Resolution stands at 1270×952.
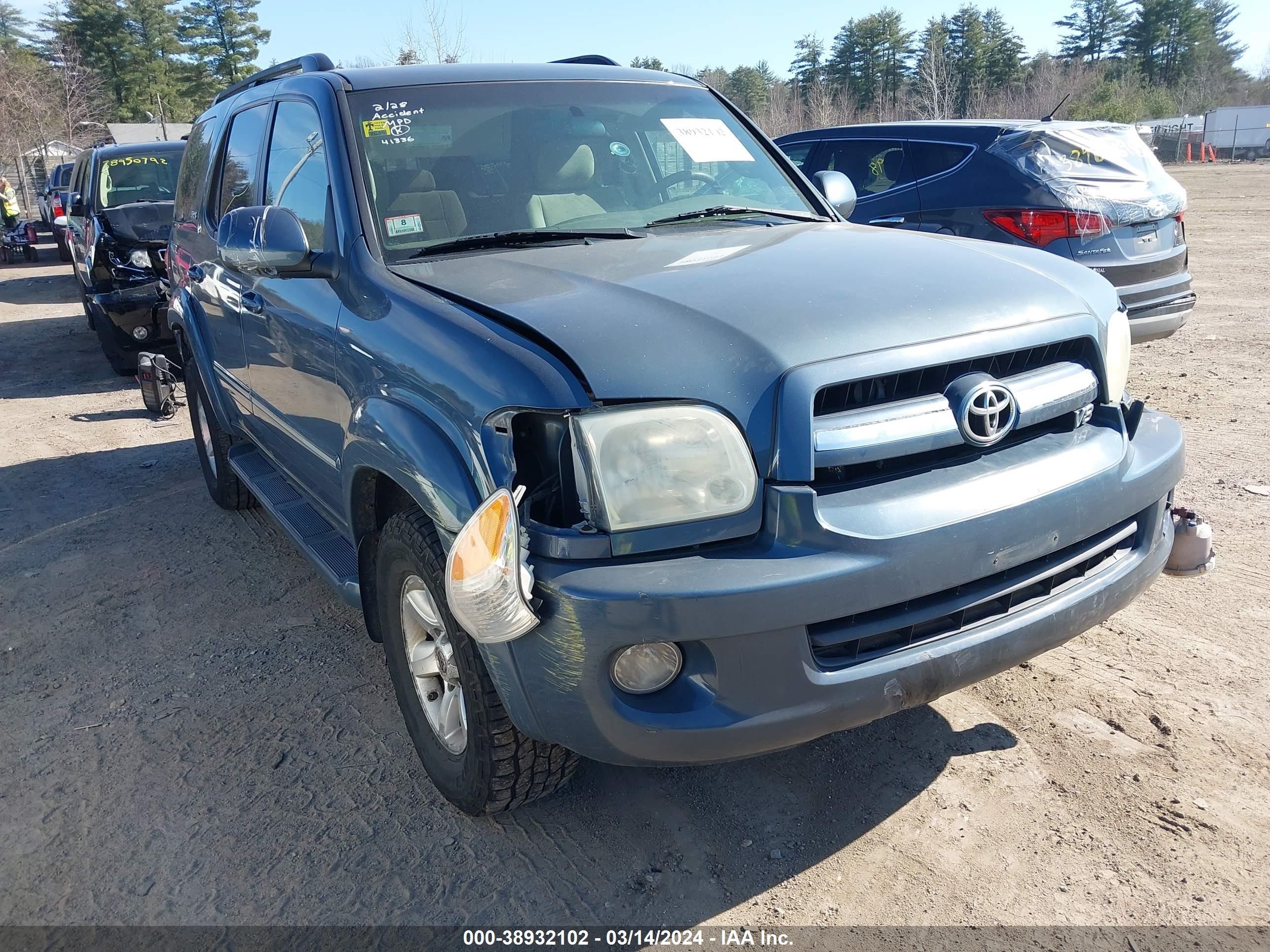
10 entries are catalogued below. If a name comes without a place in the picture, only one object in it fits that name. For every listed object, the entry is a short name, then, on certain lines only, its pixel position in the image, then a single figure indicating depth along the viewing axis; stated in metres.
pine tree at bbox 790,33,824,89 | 82.50
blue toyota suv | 2.10
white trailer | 48.16
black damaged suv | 8.84
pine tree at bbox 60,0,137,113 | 62.94
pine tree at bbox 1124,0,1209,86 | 73.88
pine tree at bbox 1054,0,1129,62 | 77.75
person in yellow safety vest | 23.89
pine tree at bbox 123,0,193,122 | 63.68
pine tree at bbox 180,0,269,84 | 67.00
